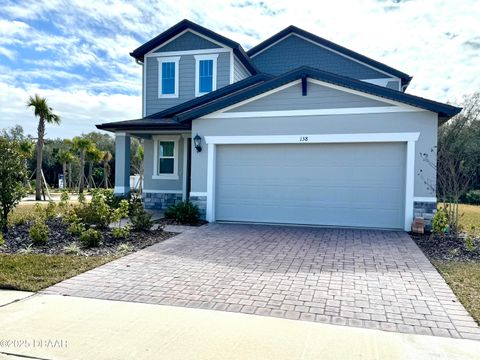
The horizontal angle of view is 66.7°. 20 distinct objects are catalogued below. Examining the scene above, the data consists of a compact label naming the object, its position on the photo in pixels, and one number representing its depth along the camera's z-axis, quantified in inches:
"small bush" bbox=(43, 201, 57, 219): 429.4
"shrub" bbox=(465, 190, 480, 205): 926.4
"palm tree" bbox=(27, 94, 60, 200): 735.7
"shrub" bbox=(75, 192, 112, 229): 355.9
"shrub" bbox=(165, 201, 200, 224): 422.9
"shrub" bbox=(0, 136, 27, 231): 352.5
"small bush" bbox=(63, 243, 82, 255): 274.7
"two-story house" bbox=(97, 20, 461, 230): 380.5
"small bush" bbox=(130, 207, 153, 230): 361.4
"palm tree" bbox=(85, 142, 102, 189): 1132.5
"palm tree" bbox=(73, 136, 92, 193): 1081.2
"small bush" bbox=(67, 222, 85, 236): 331.0
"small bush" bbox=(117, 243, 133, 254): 285.1
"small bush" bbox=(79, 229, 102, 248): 292.7
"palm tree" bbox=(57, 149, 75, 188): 1131.9
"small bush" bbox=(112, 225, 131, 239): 322.7
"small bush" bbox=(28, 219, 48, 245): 298.3
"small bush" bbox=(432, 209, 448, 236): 339.0
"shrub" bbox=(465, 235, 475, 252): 295.0
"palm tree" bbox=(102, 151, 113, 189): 1200.2
